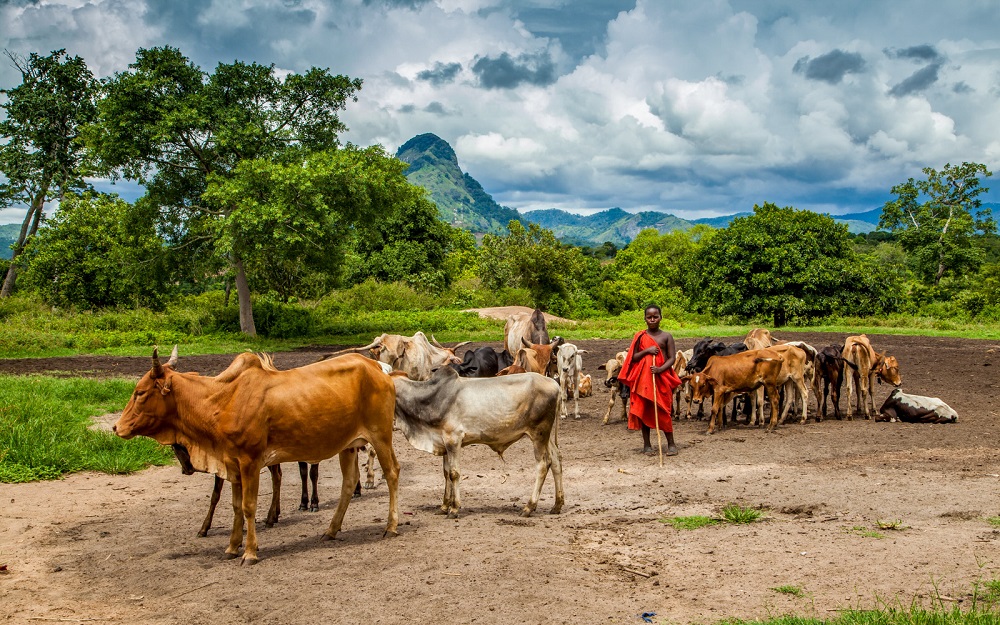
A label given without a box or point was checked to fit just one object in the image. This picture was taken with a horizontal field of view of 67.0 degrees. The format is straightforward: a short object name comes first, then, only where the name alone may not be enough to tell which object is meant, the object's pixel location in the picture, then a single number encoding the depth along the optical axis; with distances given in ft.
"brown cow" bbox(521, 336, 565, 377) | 50.14
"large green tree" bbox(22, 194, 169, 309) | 107.04
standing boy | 36.88
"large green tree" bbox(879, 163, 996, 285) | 163.11
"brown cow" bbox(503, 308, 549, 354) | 57.47
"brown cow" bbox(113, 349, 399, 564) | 22.30
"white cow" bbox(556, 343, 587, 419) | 48.93
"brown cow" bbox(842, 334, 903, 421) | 47.09
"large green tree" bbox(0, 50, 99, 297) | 123.95
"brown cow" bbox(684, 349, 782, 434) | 42.65
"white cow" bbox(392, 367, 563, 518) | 27.25
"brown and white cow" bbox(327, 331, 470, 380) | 43.57
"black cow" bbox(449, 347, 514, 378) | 46.50
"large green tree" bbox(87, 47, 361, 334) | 89.51
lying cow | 43.60
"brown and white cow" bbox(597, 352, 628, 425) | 46.13
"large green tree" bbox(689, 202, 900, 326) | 124.26
